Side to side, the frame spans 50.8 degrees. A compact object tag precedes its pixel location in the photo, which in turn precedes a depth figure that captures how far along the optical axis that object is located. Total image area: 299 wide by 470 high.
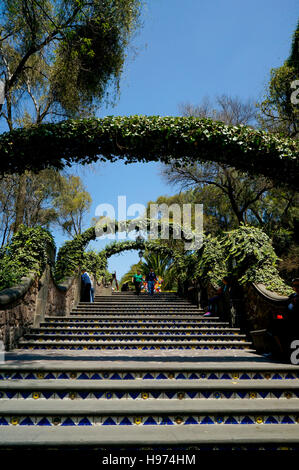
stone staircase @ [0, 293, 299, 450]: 2.66
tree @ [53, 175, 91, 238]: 30.65
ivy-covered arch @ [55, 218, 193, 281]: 12.00
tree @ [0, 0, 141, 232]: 8.32
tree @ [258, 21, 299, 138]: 14.65
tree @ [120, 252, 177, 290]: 23.20
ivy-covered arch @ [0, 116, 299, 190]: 5.60
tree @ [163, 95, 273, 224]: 15.73
